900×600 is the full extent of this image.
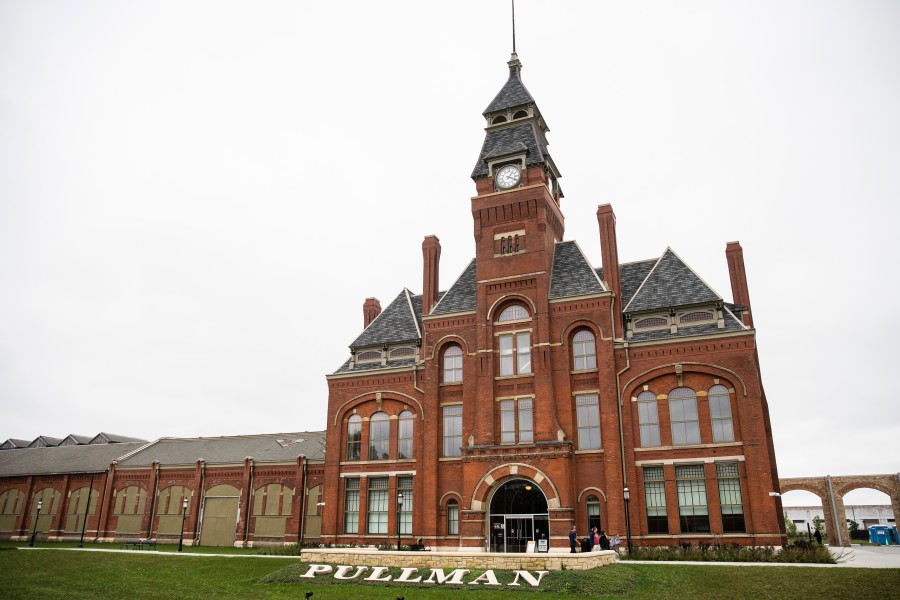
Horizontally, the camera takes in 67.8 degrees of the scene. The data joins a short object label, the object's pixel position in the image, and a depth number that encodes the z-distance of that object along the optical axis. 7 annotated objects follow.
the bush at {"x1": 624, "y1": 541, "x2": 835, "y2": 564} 29.42
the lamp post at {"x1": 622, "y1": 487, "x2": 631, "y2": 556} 33.38
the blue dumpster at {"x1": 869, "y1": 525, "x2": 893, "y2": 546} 49.41
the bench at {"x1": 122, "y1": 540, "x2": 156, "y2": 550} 45.25
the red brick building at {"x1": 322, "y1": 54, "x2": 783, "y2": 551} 34.53
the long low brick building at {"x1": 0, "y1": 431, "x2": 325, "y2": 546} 47.31
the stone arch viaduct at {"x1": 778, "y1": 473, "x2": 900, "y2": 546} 47.97
